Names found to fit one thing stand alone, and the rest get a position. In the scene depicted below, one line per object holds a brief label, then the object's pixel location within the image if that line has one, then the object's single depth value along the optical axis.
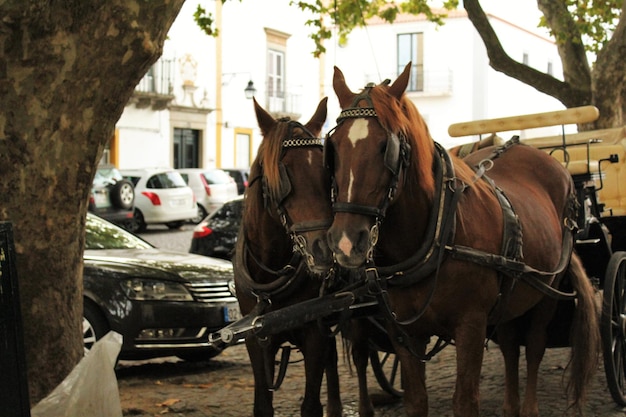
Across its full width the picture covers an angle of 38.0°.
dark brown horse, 4.59
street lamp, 28.94
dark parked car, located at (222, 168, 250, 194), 27.44
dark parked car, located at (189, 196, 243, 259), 12.61
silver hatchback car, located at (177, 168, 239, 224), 25.23
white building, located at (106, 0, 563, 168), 29.28
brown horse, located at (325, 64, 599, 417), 4.09
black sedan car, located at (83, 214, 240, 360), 7.23
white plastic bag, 4.49
